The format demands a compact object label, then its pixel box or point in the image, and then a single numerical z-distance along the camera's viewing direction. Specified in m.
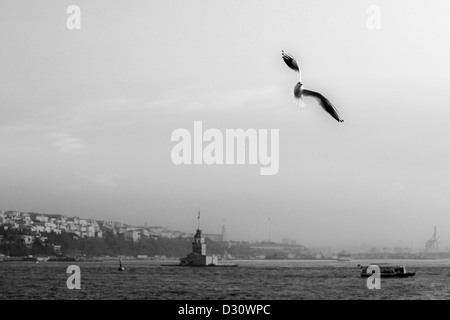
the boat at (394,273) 57.84
